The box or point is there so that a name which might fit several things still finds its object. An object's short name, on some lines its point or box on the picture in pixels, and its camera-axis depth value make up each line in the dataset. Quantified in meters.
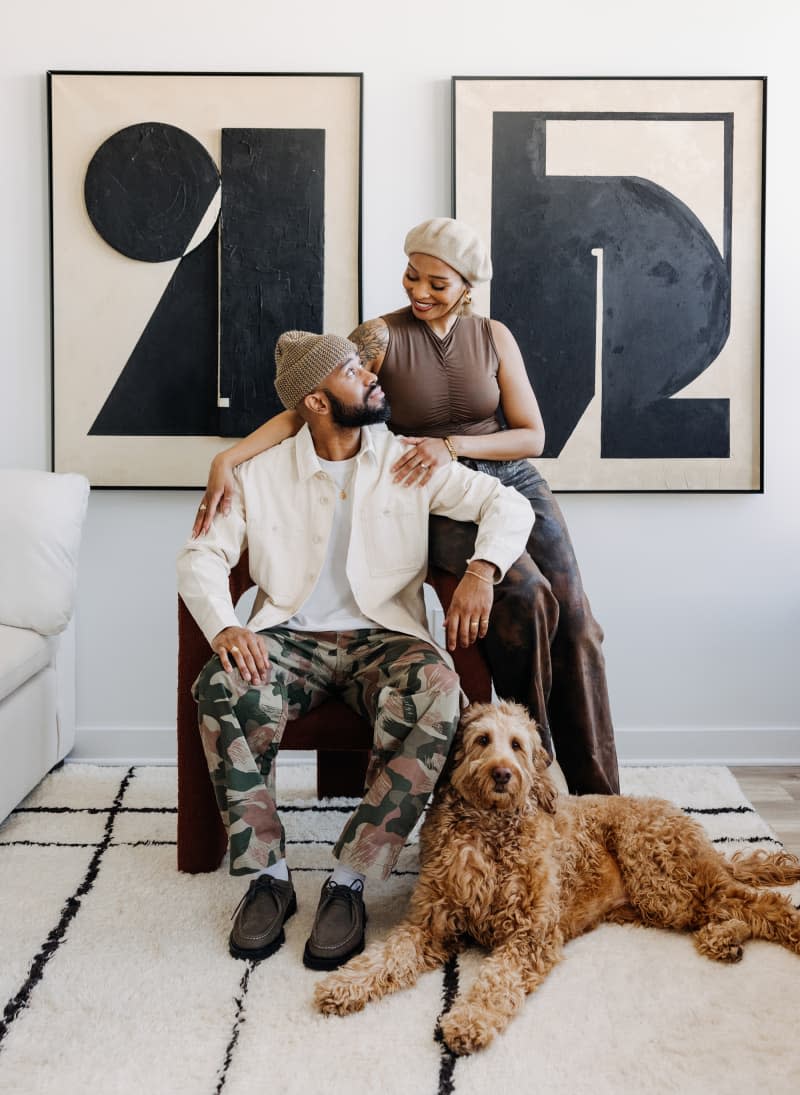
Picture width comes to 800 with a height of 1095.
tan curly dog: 1.76
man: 1.92
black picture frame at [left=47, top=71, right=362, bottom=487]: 2.88
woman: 2.22
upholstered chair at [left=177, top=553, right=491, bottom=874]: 2.16
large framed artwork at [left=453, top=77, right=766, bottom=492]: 2.89
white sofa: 2.55
